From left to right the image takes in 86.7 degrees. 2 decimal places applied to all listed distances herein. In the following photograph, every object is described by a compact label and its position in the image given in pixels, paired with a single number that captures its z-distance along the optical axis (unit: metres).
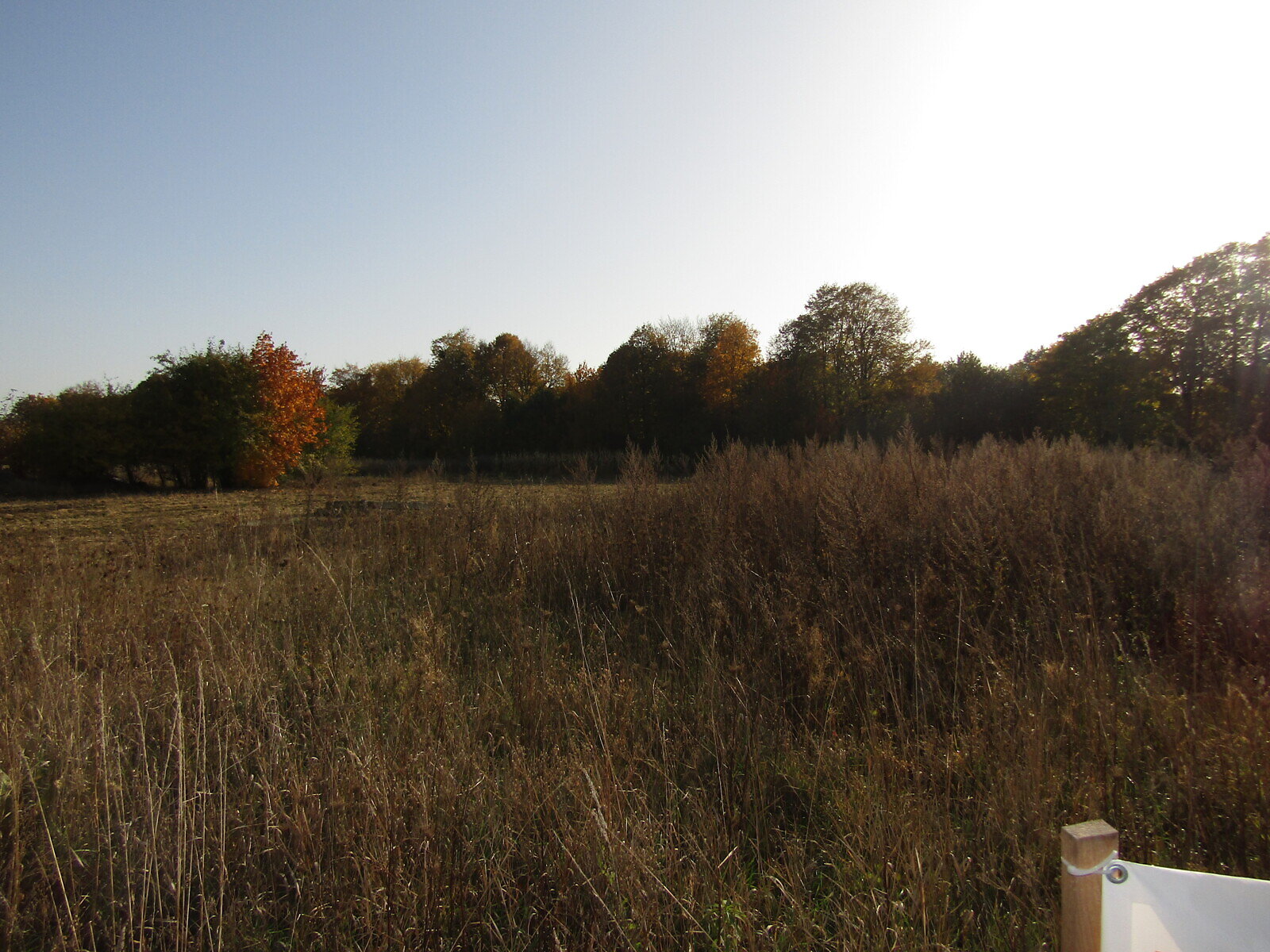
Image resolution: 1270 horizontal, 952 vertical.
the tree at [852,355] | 31.95
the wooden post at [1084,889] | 0.97
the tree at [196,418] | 30.00
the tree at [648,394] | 40.66
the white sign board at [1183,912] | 0.86
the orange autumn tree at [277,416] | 31.14
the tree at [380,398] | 54.25
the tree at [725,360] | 40.47
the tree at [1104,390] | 16.28
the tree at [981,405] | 22.70
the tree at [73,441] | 29.20
